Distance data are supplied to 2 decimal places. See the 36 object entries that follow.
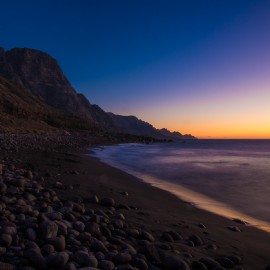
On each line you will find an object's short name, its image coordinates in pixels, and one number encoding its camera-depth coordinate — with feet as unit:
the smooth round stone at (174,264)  11.96
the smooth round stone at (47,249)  11.60
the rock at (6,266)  9.67
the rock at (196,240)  15.64
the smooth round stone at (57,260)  10.68
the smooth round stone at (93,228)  14.47
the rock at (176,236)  15.88
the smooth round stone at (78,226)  14.61
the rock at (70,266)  10.43
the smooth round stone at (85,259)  11.10
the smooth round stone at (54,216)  15.49
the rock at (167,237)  15.55
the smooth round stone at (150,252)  12.68
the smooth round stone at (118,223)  16.17
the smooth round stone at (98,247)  12.70
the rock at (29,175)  29.40
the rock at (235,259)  13.66
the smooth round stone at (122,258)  11.82
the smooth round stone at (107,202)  21.63
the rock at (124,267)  11.21
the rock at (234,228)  19.63
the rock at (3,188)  20.72
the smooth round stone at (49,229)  12.94
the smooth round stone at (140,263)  11.72
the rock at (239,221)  22.15
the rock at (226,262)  13.17
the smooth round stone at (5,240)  11.75
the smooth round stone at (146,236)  15.03
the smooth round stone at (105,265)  11.18
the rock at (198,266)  12.37
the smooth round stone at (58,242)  12.13
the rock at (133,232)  15.24
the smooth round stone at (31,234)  12.66
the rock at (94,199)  22.18
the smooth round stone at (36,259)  10.52
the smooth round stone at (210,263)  12.60
